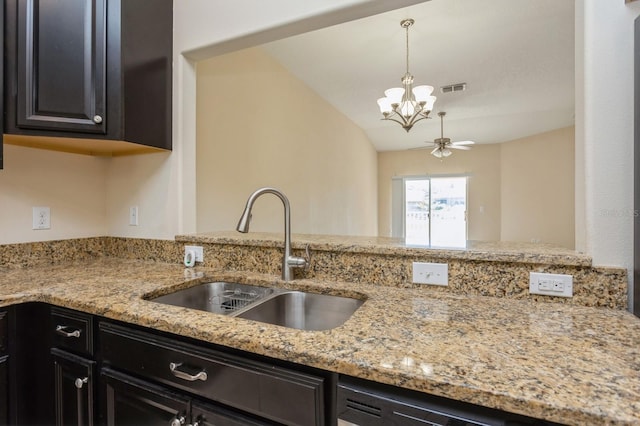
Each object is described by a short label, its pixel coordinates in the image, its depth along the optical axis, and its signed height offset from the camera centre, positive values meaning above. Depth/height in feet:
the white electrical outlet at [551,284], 3.32 -0.75
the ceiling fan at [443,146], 16.06 +3.51
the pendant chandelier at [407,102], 9.39 +3.49
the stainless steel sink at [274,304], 3.91 -1.18
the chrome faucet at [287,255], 4.23 -0.56
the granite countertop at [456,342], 1.81 -0.98
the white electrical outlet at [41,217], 5.38 -0.03
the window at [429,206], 24.54 +0.62
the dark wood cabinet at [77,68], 4.12 +1.99
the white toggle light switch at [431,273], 3.83 -0.72
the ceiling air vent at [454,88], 12.59 +5.09
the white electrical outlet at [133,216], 6.01 -0.02
